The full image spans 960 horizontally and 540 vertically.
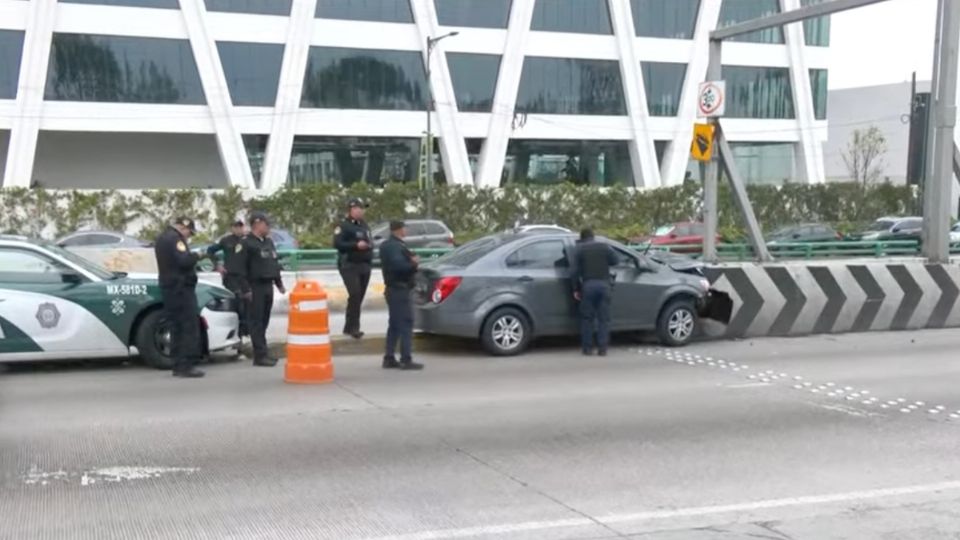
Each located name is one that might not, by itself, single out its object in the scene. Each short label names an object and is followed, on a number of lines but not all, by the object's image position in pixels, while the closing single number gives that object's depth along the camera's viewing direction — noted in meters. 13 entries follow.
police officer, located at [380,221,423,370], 11.18
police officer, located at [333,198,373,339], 13.10
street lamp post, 45.12
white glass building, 44.03
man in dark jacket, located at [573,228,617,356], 12.27
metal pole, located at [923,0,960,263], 15.35
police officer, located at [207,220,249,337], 11.76
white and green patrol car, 10.60
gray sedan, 12.13
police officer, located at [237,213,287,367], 11.34
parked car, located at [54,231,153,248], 29.85
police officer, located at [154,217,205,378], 10.39
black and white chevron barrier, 14.19
